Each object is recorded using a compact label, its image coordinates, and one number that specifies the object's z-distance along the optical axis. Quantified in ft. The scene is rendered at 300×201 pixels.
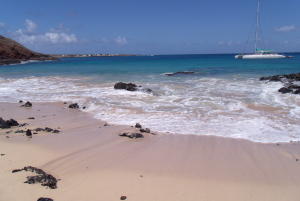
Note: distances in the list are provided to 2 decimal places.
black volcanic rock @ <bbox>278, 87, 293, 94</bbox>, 44.87
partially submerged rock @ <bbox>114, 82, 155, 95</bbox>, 46.30
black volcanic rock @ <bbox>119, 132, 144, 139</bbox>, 21.50
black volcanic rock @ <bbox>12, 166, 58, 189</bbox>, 13.27
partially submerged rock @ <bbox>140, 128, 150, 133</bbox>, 22.75
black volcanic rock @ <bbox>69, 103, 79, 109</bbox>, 34.68
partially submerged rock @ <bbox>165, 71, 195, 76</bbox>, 84.82
